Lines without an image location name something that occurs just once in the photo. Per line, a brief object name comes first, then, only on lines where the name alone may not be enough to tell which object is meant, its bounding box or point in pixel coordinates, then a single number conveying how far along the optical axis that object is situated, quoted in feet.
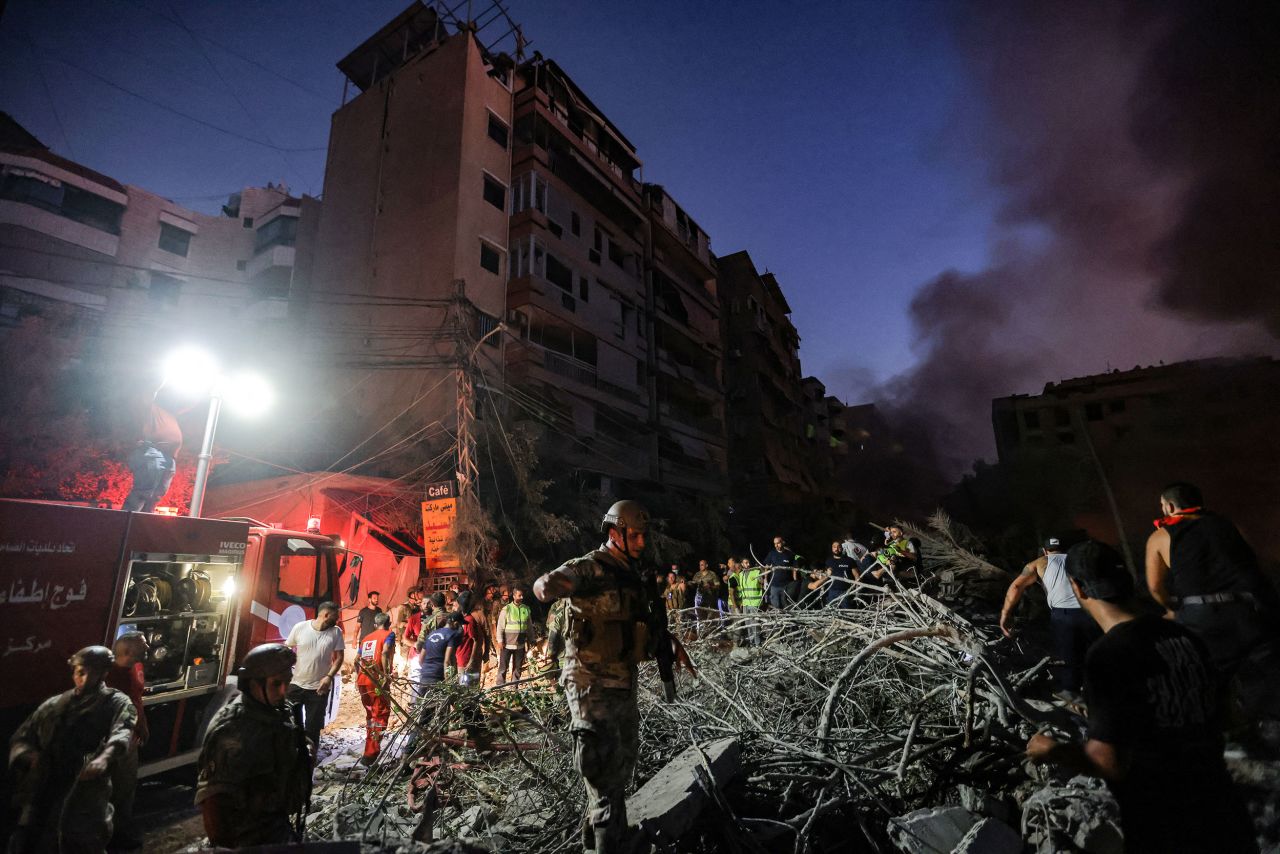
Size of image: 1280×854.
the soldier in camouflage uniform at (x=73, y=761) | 12.78
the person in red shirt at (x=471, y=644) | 26.18
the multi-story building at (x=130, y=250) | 86.99
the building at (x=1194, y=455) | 79.56
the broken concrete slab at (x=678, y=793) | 10.12
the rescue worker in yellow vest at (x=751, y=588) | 33.14
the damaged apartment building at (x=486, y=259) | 64.90
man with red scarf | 10.14
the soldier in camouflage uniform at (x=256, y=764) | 9.42
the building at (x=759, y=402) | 114.36
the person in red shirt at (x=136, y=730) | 15.29
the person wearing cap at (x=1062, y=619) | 15.62
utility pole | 44.37
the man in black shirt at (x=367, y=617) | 36.40
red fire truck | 16.58
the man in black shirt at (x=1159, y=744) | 6.40
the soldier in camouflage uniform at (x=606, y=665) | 10.17
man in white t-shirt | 21.09
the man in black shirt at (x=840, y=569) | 26.79
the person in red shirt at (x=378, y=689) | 17.07
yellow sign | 41.68
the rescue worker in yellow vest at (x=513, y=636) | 31.53
